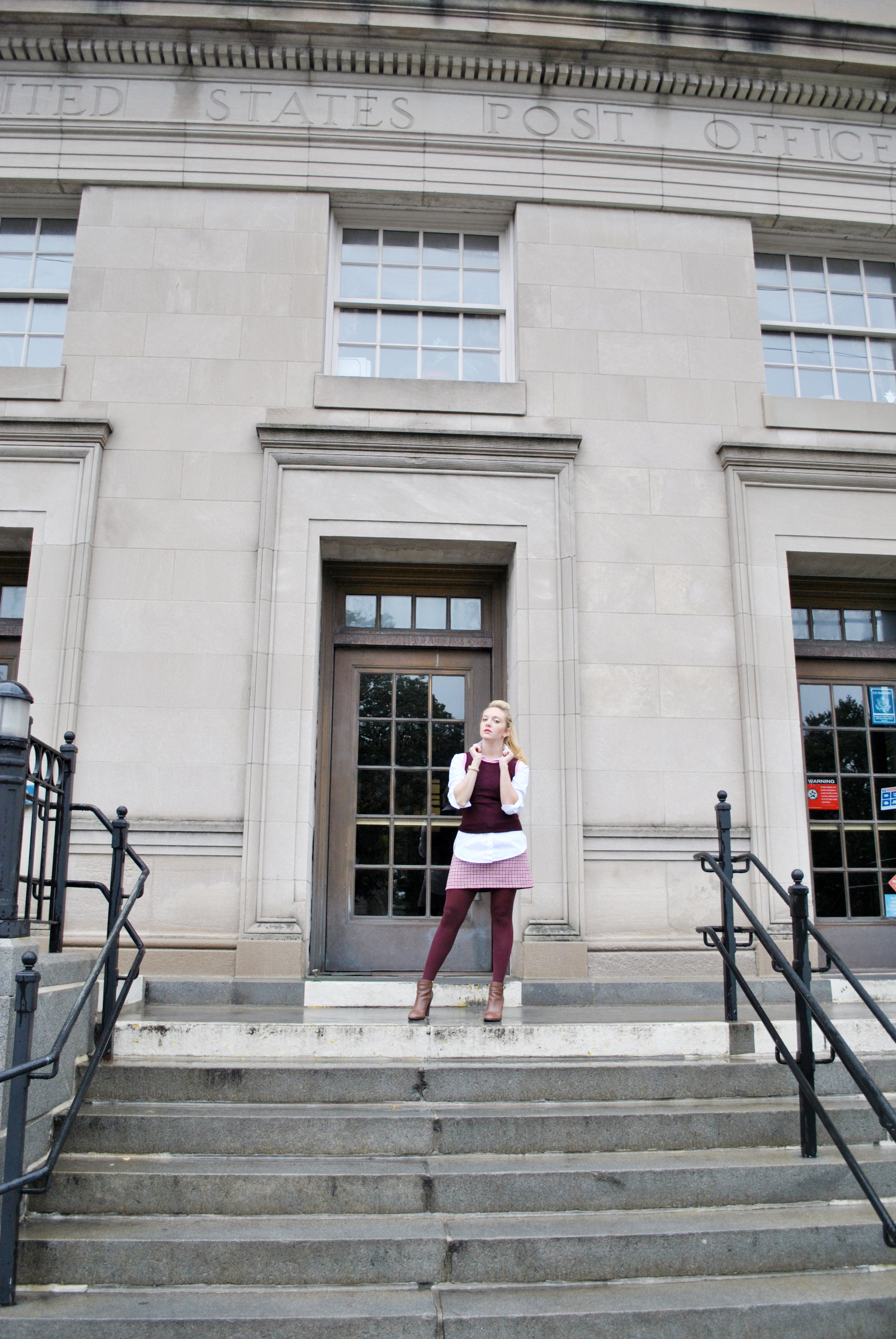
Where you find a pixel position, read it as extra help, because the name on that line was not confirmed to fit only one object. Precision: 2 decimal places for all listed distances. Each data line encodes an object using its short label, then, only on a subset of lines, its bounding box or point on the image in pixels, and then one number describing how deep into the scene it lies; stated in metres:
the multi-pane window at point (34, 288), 8.42
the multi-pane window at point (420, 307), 8.57
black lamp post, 4.25
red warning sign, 8.41
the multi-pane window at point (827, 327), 8.91
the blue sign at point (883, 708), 8.62
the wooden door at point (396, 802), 7.79
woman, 5.52
